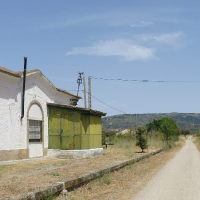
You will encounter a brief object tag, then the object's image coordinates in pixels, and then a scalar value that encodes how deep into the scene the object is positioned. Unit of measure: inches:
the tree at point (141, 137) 1019.3
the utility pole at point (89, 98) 1190.7
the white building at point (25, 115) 613.8
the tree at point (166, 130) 1694.8
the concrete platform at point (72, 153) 717.9
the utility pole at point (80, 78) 1290.6
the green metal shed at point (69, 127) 740.0
